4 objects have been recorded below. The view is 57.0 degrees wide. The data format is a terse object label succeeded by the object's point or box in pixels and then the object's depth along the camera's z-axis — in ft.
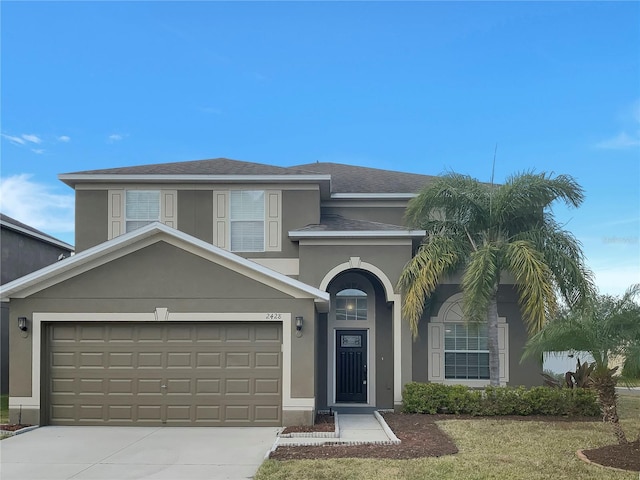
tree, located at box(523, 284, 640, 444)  31.55
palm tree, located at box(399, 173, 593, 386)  45.27
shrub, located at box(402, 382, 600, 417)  45.06
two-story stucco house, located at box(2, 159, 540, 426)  40.60
